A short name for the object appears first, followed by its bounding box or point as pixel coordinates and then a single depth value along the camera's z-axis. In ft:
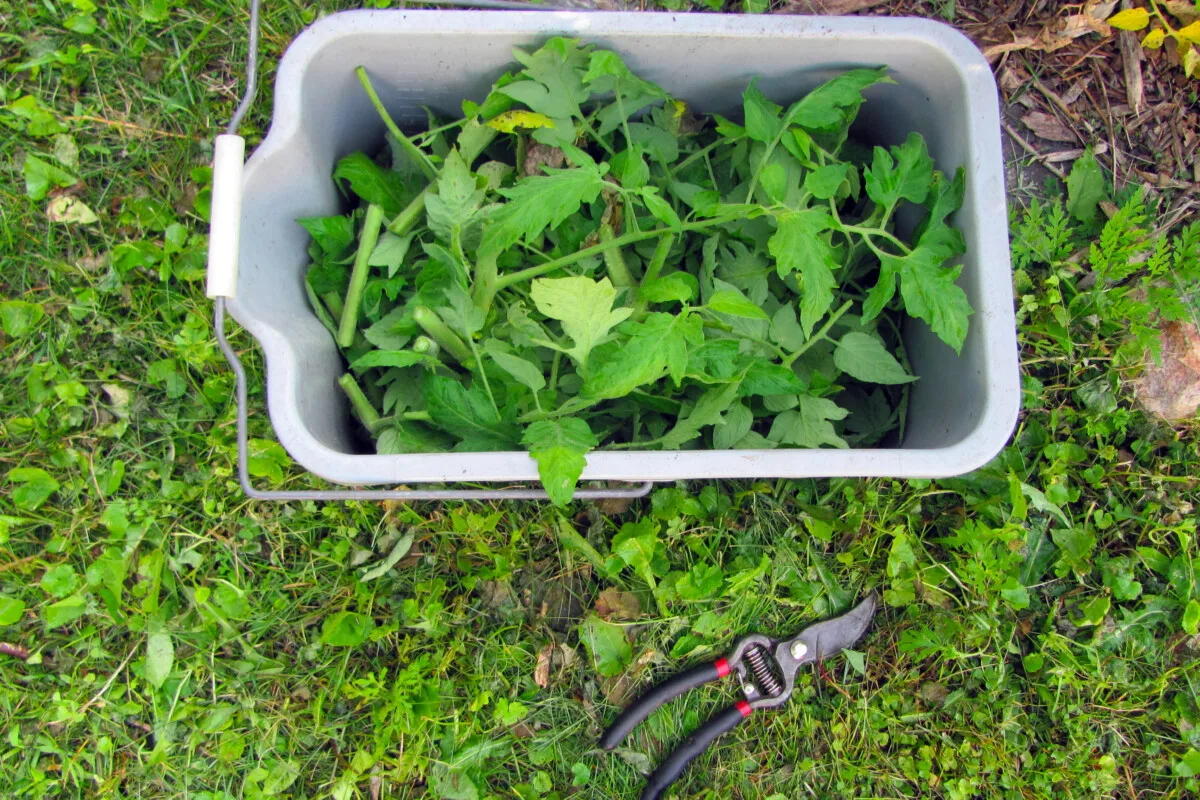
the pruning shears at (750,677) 4.68
